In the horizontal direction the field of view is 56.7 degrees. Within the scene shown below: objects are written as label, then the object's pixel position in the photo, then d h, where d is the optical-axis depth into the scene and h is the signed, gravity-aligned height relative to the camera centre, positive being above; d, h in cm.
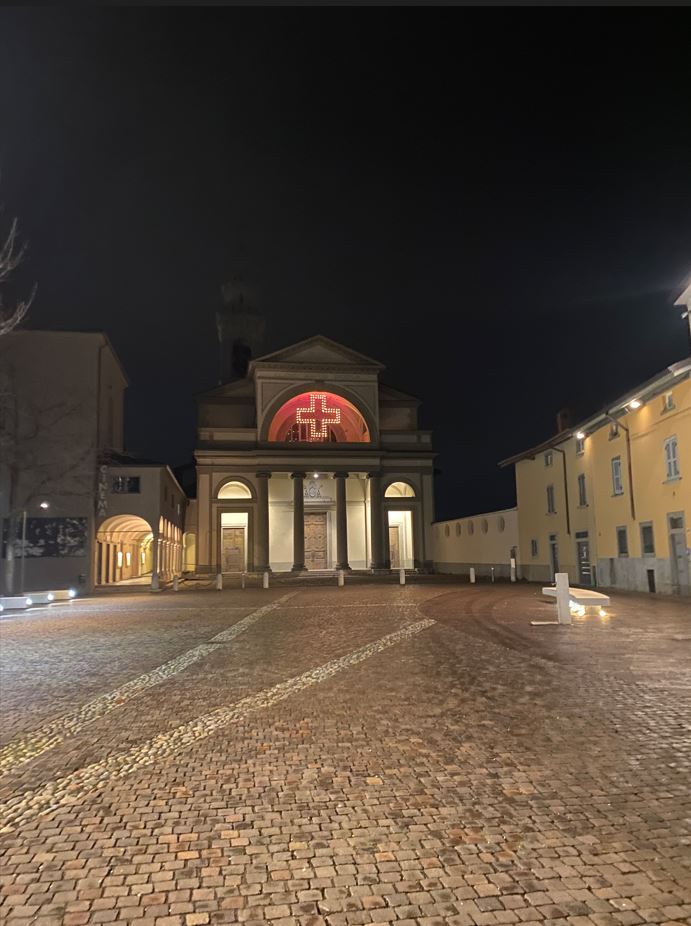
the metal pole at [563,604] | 1377 -131
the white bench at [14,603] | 2108 -160
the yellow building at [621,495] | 2077 +185
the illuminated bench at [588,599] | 1603 -142
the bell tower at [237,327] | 6462 +2254
